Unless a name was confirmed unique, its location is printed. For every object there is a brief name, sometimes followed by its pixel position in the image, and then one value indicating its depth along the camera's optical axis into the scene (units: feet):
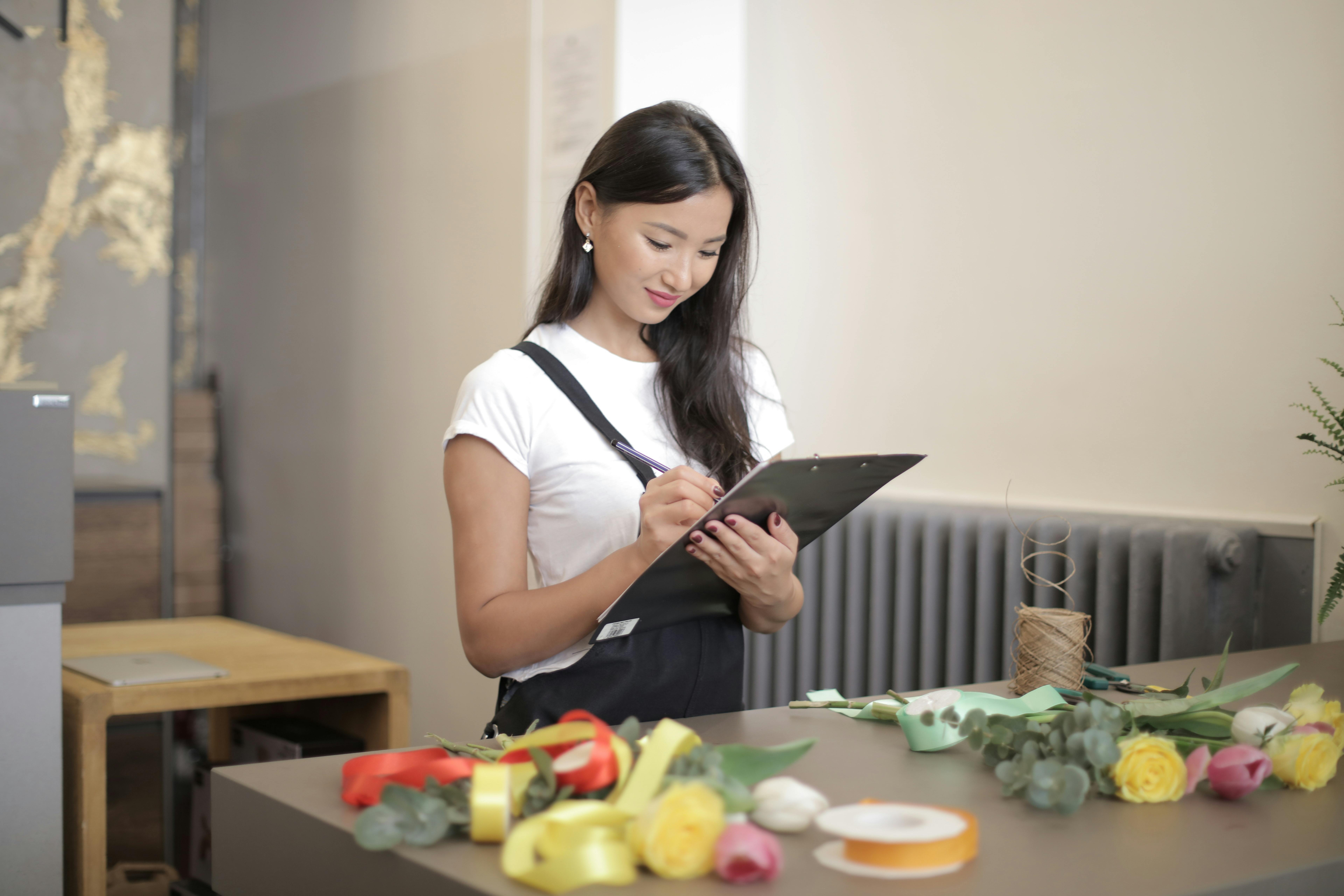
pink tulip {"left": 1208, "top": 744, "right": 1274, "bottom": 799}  2.68
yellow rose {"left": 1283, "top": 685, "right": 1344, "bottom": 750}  3.00
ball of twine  4.01
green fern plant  4.38
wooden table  5.90
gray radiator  6.33
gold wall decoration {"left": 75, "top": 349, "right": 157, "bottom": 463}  10.18
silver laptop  6.29
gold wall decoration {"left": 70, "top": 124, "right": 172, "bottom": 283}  10.31
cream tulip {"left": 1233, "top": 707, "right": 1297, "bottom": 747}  2.87
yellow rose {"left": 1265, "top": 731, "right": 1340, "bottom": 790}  2.80
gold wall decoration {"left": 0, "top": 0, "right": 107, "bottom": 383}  9.87
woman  3.95
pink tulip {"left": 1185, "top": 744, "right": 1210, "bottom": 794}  2.71
